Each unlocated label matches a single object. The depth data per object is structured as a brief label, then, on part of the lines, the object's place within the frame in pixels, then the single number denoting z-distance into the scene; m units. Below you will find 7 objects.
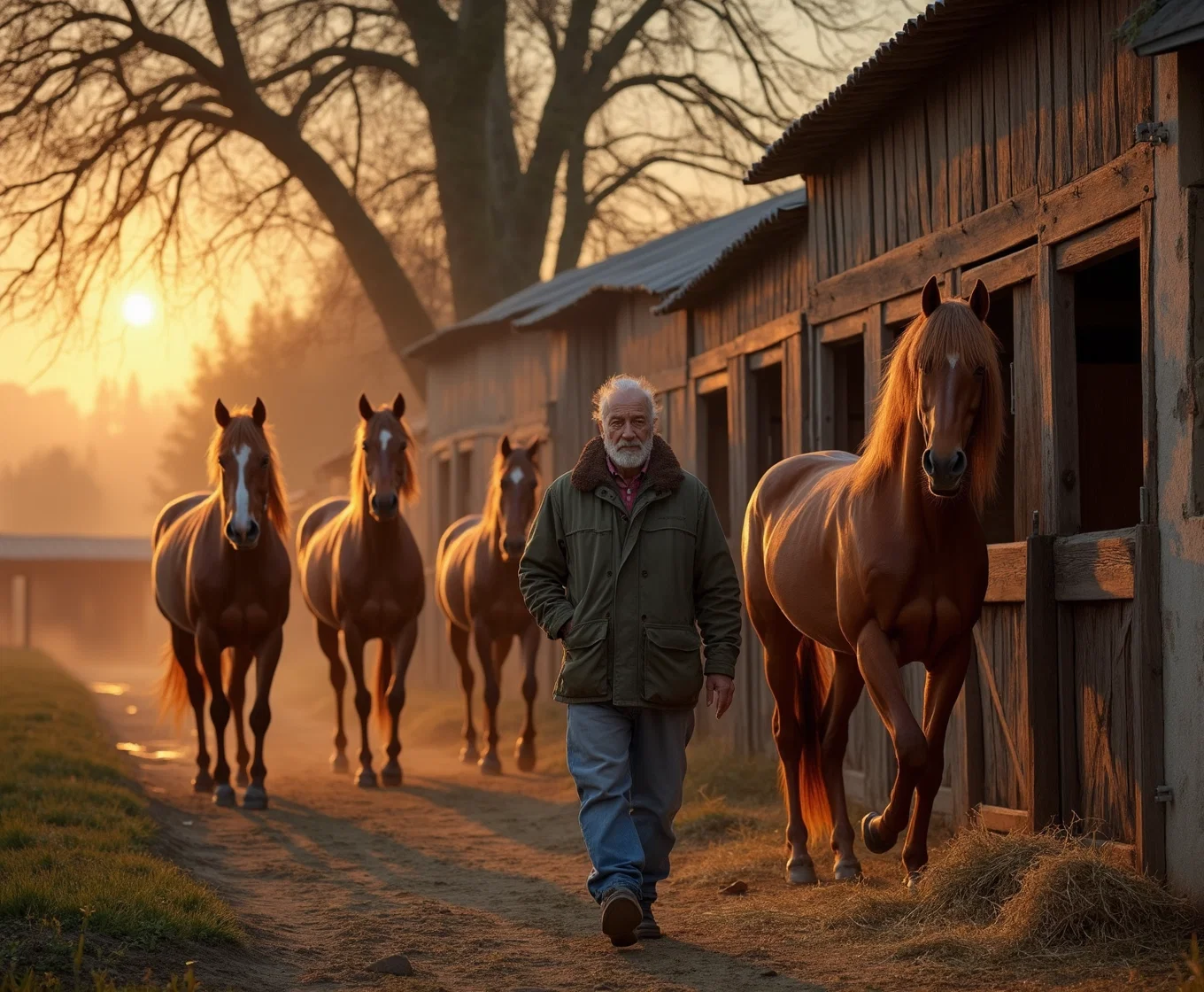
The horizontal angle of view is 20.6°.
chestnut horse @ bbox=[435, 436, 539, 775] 24.92
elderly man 11.56
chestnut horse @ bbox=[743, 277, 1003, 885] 11.97
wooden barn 11.52
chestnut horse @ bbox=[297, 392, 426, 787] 23.33
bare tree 43.66
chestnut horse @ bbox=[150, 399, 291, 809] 20.39
